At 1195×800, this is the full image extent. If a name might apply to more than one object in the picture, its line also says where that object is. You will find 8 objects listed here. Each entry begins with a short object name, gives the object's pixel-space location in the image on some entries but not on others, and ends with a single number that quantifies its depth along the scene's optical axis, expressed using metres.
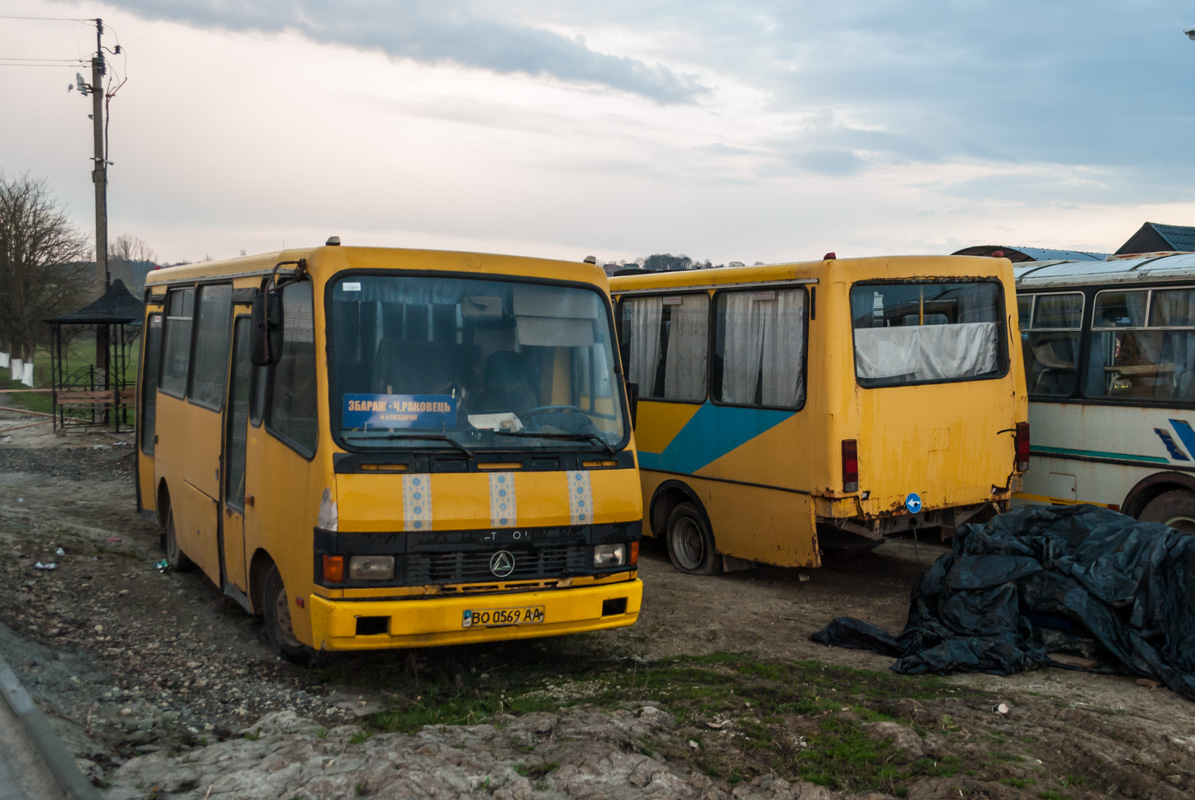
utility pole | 25.23
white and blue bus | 9.27
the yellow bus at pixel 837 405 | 8.73
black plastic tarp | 6.70
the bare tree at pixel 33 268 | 41.19
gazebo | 23.44
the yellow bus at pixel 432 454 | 5.90
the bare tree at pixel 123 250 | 104.69
